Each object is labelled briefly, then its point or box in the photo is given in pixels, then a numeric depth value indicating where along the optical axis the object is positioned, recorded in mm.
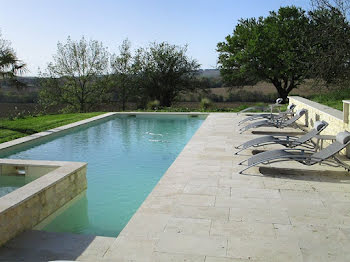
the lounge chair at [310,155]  5641
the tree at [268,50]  21484
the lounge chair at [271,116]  11209
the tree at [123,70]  24188
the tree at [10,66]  12430
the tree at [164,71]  24406
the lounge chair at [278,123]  9539
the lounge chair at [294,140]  6971
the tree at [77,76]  22609
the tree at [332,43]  15109
